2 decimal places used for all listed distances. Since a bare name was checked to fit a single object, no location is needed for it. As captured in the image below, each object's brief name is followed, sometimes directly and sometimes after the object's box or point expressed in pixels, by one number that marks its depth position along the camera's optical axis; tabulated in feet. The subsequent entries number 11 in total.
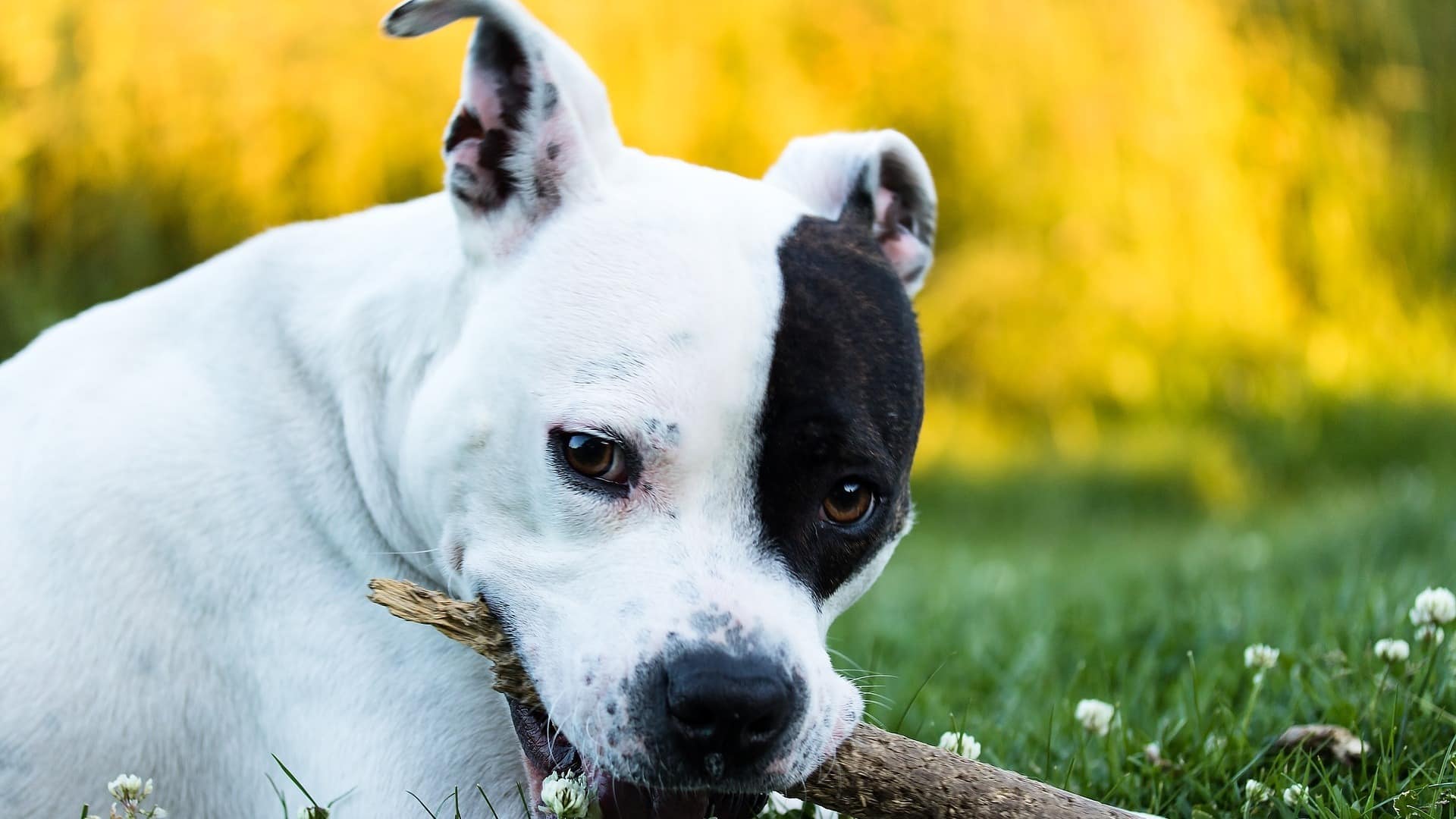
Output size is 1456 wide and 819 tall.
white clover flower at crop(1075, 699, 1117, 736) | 9.34
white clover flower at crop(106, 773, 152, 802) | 6.97
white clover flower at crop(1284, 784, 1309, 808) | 7.93
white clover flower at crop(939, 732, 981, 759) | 8.38
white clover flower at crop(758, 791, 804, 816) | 7.68
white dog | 7.09
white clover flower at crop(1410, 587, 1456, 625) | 9.42
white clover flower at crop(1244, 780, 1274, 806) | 8.09
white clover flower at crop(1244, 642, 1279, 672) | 9.64
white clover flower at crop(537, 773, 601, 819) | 6.72
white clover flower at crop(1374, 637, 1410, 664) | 9.42
